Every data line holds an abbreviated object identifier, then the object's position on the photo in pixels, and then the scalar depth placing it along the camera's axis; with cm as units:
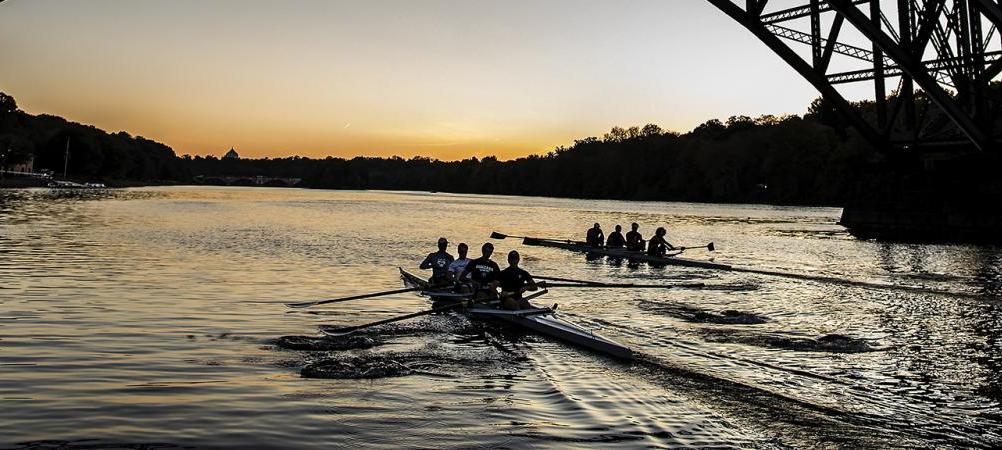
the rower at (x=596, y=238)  3897
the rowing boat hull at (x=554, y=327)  1414
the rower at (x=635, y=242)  3497
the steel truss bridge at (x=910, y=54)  3612
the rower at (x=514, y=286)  1691
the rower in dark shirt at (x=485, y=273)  1762
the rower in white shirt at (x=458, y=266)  1995
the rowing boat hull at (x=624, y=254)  3144
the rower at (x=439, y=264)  2069
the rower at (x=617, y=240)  3703
